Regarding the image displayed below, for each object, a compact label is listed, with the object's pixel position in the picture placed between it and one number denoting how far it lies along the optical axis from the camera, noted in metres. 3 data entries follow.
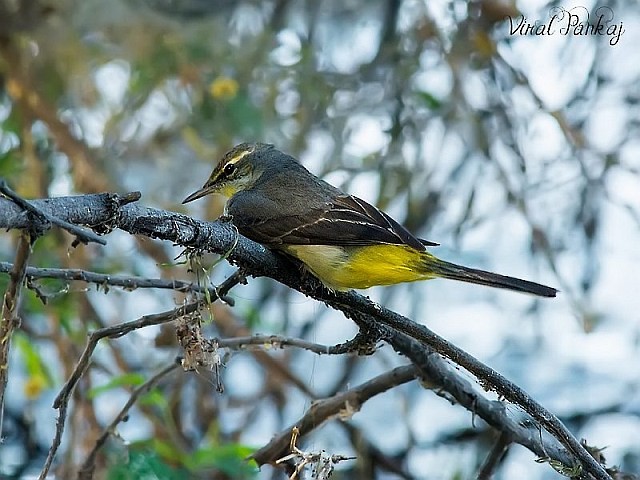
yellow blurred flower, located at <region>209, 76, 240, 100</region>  7.66
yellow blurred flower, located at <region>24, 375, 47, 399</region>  6.93
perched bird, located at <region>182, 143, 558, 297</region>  4.37
